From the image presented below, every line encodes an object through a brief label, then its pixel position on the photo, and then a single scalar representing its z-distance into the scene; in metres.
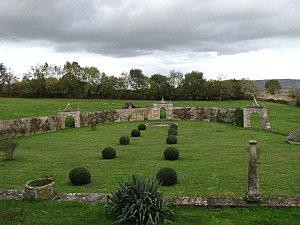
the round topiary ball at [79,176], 19.31
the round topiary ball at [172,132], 39.37
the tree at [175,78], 93.18
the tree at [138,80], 88.94
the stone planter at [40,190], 14.12
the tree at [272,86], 110.50
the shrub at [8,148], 26.48
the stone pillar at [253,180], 13.11
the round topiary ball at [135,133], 39.91
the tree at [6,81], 83.06
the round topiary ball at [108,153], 26.93
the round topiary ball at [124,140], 34.12
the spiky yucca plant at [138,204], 11.66
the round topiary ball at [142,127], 46.03
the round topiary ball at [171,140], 34.09
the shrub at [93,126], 46.69
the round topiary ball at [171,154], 26.09
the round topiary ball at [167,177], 18.78
